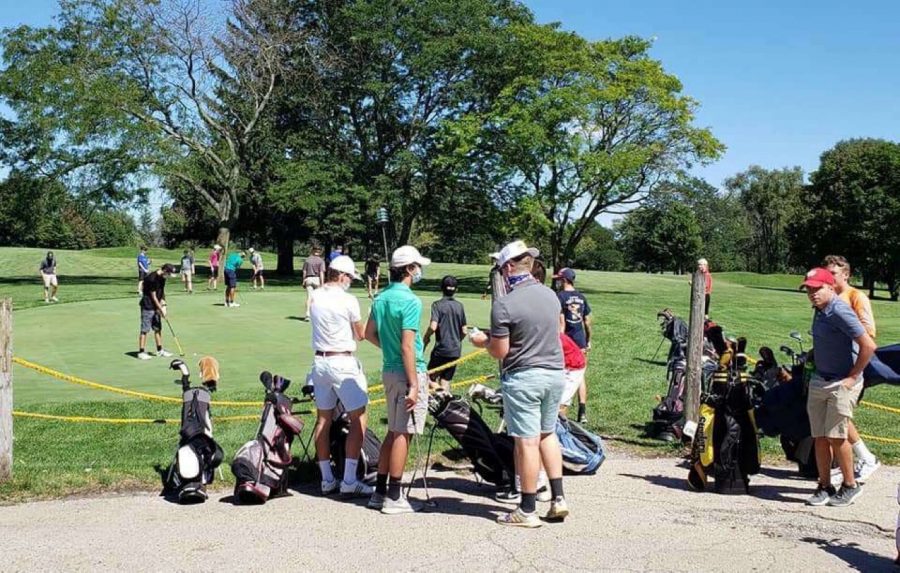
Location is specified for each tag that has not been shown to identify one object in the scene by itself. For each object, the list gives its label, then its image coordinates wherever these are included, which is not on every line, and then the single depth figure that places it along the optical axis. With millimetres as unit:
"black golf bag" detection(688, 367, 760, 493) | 7033
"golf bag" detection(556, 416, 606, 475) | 7633
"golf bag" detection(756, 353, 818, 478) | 7438
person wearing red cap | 6516
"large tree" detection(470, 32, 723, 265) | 39000
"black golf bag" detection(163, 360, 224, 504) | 6605
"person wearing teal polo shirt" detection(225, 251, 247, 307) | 22031
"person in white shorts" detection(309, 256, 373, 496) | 6852
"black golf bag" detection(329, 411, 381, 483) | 7152
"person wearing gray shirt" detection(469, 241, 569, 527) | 5969
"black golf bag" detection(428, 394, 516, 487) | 7027
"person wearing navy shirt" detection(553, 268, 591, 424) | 10070
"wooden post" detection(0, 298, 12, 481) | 7031
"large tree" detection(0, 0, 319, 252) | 36500
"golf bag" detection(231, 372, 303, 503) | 6500
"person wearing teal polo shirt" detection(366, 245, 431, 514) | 6305
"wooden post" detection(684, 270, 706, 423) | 8602
